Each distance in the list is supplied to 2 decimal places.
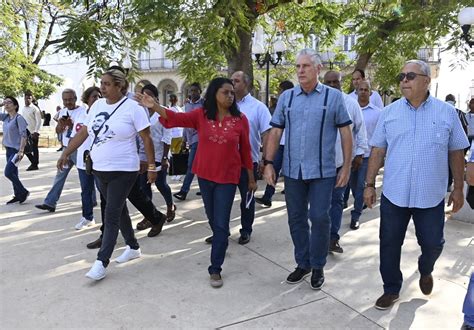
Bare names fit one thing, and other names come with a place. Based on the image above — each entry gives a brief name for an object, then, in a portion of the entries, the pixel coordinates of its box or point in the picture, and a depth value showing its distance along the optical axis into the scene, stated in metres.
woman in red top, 3.72
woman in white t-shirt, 3.80
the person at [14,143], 6.80
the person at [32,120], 10.62
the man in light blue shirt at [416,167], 3.11
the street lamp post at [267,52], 12.98
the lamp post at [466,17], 7.83
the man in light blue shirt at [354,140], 4.50
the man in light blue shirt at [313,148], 3.49
